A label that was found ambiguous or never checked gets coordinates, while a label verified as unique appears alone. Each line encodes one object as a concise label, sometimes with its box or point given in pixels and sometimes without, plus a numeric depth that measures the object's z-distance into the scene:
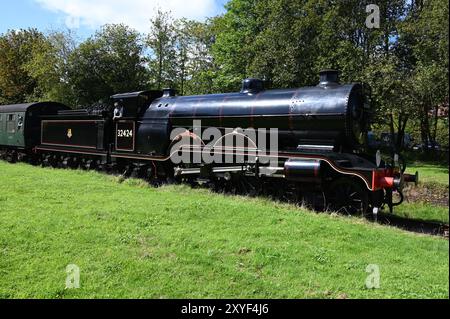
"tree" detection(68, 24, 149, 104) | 34.66
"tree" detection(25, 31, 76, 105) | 35.34
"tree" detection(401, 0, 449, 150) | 15.95
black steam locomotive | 10.04
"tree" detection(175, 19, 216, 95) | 39.25
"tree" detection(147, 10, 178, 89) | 37.47
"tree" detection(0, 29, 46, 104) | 45.06
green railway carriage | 21.69
